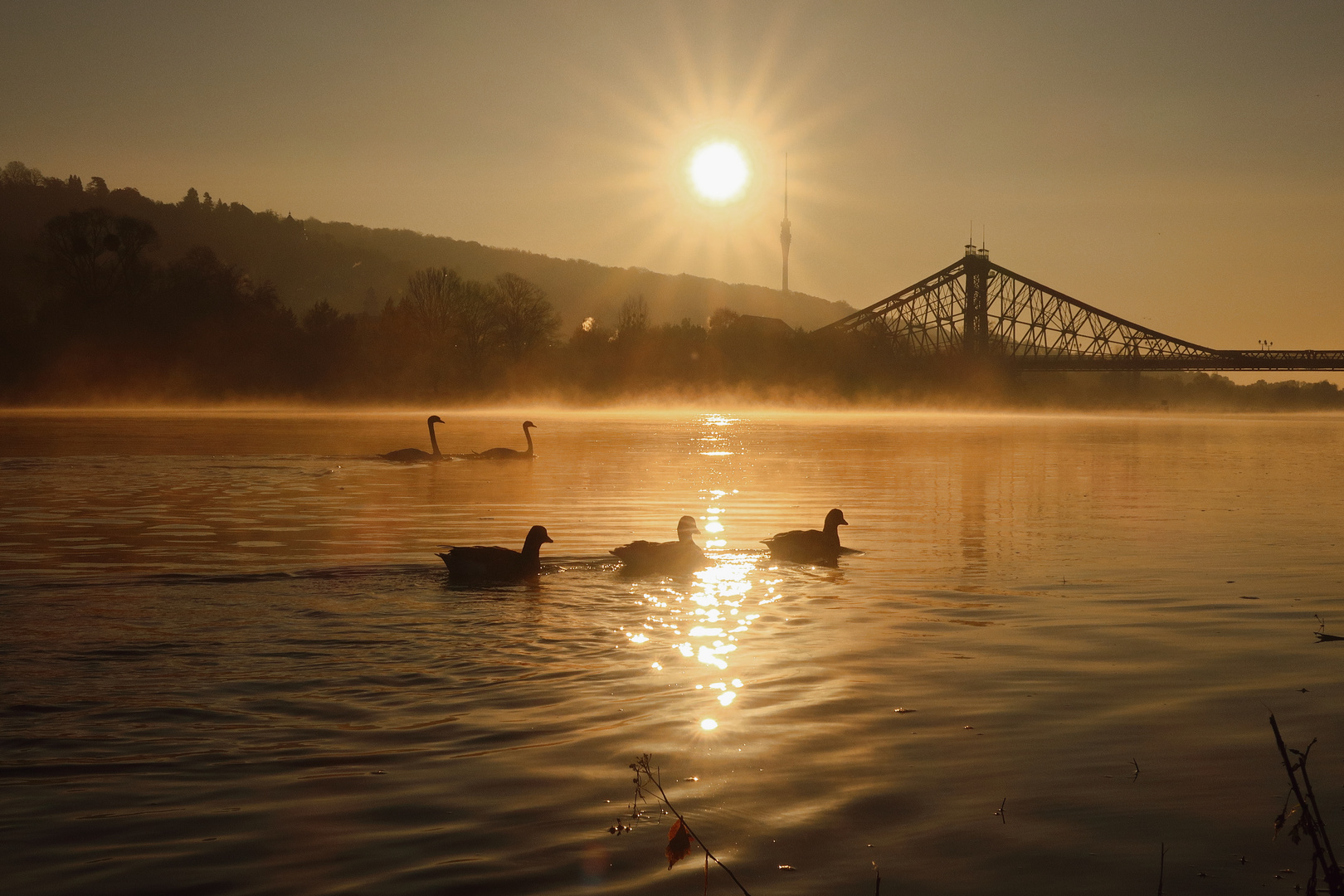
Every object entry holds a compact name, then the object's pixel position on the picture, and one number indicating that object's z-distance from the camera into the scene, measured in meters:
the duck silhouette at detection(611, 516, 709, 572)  12.12
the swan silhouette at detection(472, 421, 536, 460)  29.47
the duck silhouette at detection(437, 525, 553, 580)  11.27
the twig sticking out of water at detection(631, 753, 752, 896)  5.38
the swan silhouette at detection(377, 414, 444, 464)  29.30
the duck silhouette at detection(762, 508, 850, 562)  13.27
